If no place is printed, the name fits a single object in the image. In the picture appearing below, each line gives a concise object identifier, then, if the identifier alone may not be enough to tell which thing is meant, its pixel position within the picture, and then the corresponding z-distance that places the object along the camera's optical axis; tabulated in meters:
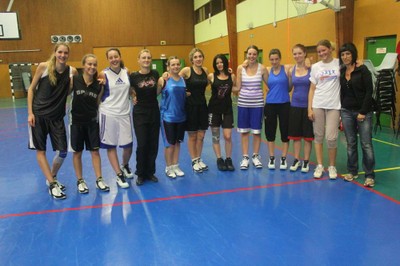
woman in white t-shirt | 3.89
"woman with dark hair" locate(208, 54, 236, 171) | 4.36
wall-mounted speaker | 18.52
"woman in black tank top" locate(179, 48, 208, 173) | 4.21
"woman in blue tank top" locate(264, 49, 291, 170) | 4.35
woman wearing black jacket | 3.68
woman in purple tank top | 4.17
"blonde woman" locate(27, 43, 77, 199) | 3.53
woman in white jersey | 3.77
